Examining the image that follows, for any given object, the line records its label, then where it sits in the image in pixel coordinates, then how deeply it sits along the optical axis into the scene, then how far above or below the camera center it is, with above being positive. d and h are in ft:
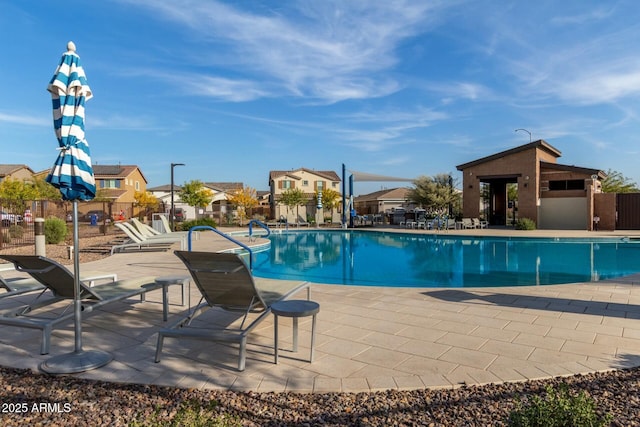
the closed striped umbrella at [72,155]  10.13 +1.73
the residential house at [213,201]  115.57 +5.91
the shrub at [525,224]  68.69 -1.83
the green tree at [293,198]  103.42 +4.95
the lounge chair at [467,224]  73.62 -1.81
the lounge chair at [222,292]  10.01 -2.29
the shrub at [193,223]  70.56 -0.99
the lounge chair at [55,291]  11.37 -2.64
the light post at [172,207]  66.55 +1.93
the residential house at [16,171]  136.59 +18.00
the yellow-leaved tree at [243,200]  100.42 +4.46
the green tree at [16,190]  88.99 +7.02
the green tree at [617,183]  104.07 +8.15
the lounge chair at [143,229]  41.42 -1.18
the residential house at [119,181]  133.80 +13.67
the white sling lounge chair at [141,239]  37.32 -2.09
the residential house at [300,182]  139.13 +12.89
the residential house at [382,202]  143.43 +5.22
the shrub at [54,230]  46.47 -1.28
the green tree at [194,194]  98.07 +6.01
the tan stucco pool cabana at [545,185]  70.79 +5.38
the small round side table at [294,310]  10.23 -2.51
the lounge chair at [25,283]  14.87 -2.60
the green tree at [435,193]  89.71 +5.27
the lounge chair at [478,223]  75.77 -1.73
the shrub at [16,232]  46.80 -1.46
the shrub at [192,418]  5.84 -3.26
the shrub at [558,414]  6.12 -3.23
